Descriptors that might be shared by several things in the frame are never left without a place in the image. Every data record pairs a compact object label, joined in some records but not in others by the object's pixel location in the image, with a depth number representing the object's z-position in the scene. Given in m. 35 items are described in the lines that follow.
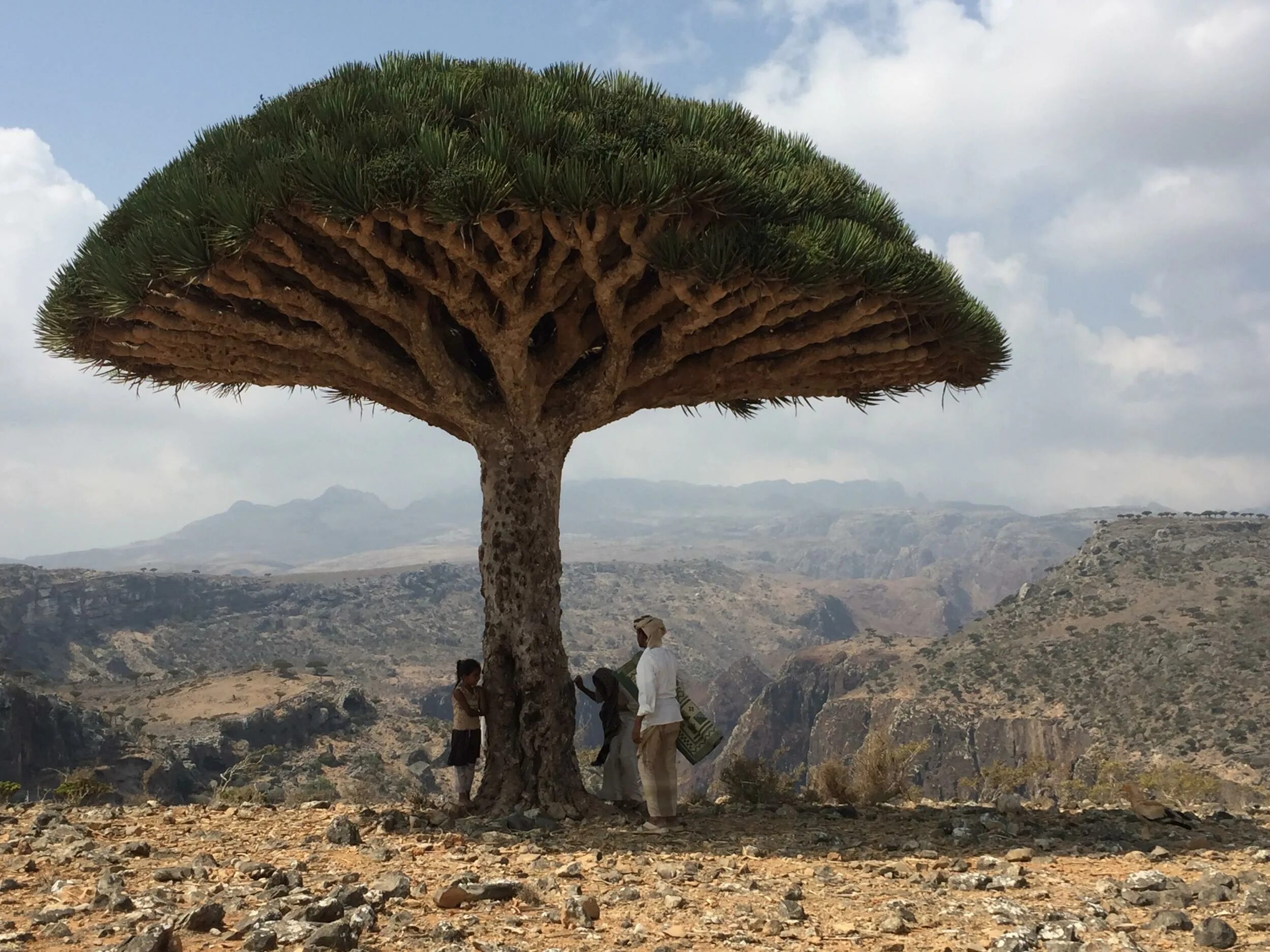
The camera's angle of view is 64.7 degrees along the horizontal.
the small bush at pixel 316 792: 10.24
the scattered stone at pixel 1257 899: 4.98
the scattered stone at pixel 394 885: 4.98
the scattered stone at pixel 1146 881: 5.48
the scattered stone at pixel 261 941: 4.10
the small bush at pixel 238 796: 9.52
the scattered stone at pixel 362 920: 4.28
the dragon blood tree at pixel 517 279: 6.82
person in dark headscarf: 8.24
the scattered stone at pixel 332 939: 4.09
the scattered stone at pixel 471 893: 4.91
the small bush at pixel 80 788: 10.23
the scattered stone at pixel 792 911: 4.88
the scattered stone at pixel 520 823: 7.27
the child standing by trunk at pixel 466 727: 8.07
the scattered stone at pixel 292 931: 4.19
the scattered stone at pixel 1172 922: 4.77
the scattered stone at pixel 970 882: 5.57
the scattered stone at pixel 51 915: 4.61
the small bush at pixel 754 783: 9.50
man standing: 7.36
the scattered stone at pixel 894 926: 4.70
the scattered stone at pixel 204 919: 4.40
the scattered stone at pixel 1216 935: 4.51
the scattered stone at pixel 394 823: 7.14
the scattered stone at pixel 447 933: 4.37
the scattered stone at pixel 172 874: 5.45
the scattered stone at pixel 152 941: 3.95
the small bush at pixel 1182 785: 12.84
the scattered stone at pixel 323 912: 4.43
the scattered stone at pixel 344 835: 6.58
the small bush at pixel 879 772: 10.06
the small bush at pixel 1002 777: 15.26
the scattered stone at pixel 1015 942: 4.36
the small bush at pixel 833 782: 10.01
